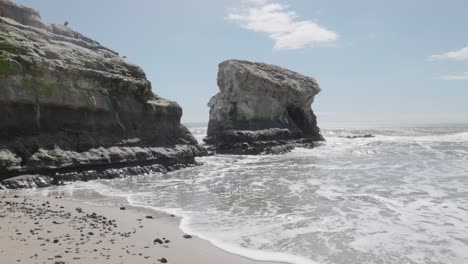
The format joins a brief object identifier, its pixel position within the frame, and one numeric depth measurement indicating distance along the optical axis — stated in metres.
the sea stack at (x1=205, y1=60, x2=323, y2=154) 37.50
